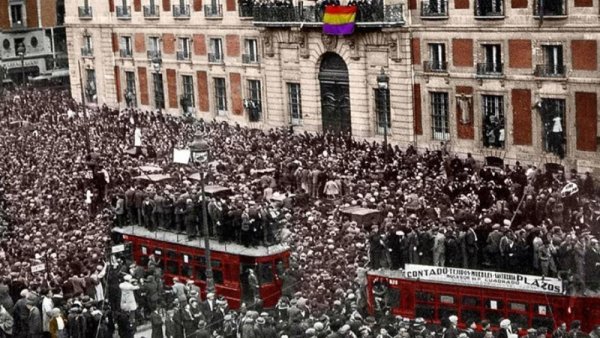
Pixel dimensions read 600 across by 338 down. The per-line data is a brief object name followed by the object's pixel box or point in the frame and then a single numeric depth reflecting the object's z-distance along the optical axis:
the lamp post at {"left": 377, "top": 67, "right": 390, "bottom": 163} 49.84
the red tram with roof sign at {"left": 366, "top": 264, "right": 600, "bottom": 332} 28.36
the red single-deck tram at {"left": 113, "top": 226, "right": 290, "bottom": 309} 34.84
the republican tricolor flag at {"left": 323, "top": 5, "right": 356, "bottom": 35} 56.75
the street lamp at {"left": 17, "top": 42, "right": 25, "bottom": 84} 90.19
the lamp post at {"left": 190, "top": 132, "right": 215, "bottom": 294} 33.25
